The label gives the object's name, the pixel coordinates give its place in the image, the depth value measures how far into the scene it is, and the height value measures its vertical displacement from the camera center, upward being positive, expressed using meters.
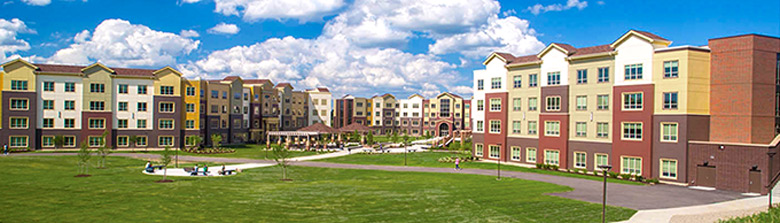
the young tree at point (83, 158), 39.12 -4.22
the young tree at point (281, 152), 41.28 -3.68
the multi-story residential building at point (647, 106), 36.88 +1.00
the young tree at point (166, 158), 37.88 -3.95
